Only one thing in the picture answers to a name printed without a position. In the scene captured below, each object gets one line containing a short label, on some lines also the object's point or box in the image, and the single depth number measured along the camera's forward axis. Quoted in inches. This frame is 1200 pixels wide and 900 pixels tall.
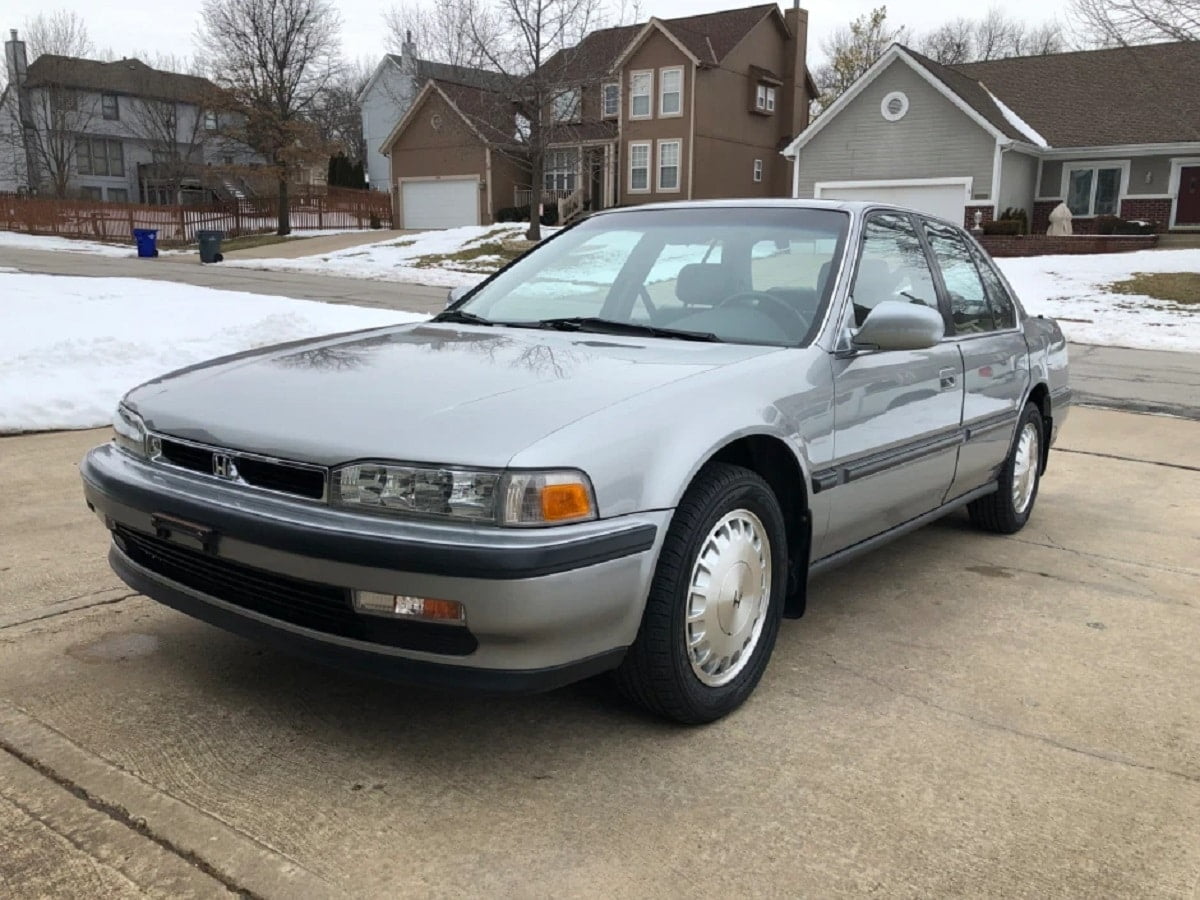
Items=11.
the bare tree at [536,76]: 1101.7
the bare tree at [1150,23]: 808.9
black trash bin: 1077.8
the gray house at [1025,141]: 1139.3
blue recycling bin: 1146.2
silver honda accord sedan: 97.0
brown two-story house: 1428.4
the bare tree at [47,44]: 2064.5
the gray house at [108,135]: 1923.0
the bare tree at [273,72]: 1438.2
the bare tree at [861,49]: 1770.4
